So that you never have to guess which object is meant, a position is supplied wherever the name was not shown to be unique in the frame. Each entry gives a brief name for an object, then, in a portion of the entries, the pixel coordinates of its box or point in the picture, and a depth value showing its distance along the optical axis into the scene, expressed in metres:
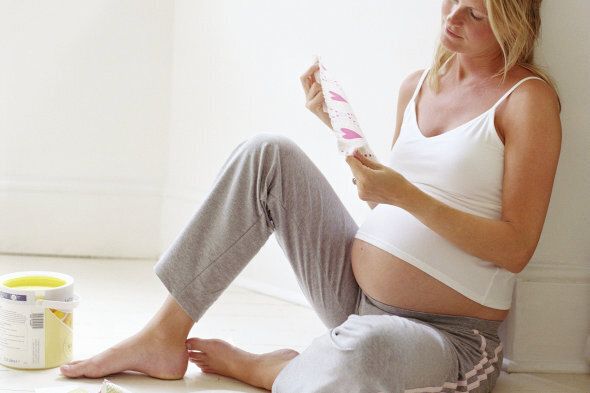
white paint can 2.77
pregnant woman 2.61
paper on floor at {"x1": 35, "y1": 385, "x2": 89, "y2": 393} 2.65
